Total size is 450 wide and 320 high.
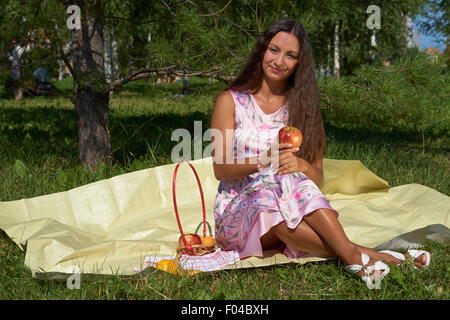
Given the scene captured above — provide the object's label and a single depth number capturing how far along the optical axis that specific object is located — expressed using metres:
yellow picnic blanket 2.28
